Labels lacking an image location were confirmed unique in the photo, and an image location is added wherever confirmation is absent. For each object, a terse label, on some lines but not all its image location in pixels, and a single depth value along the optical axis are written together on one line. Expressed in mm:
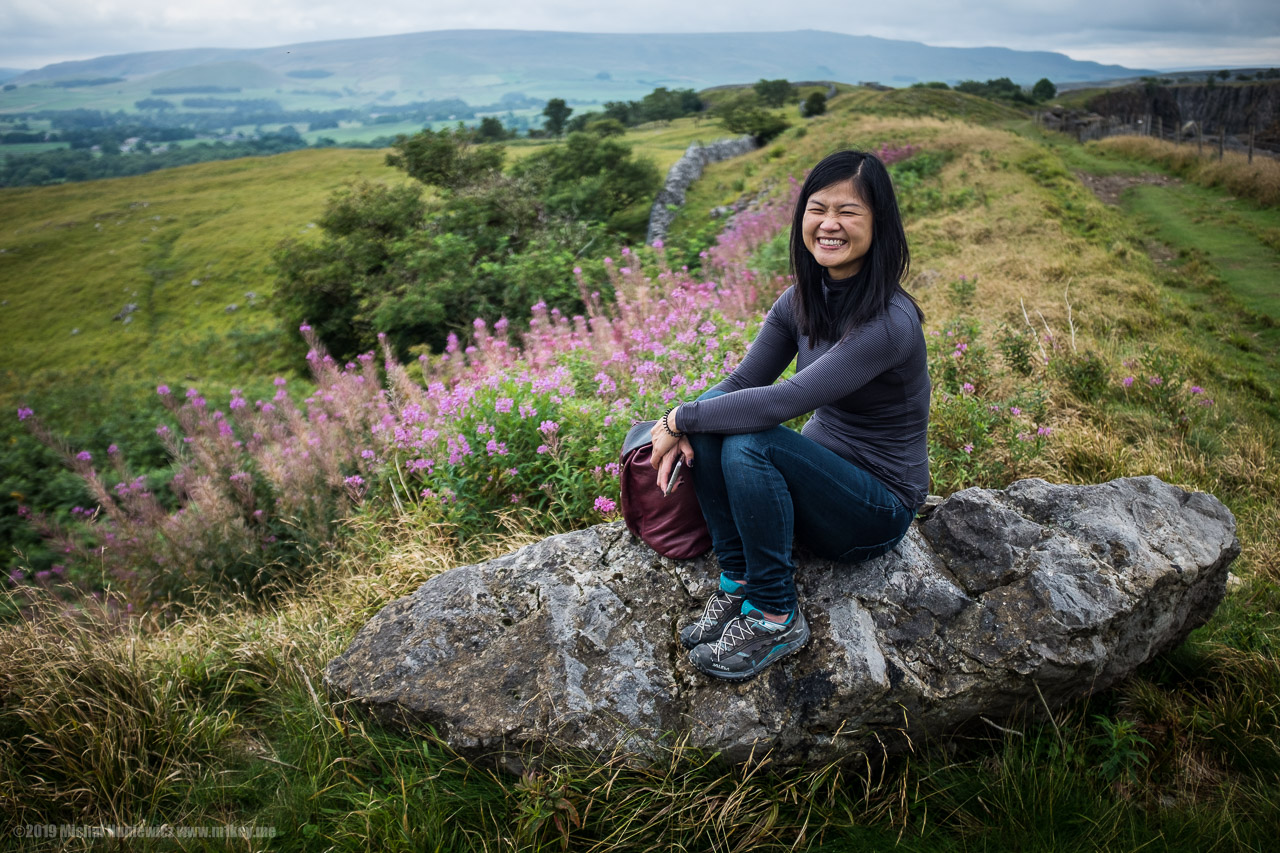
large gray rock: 2504
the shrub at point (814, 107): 40125
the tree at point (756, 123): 32000
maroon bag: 2844
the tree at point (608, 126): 36812
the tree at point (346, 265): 15250
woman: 2480
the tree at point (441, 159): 19297
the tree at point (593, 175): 19672
